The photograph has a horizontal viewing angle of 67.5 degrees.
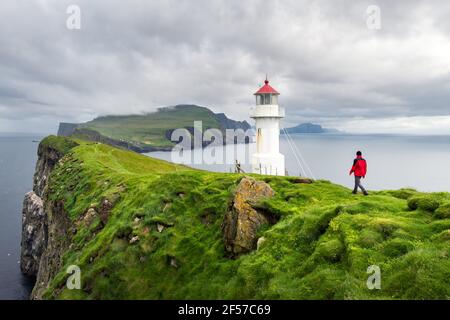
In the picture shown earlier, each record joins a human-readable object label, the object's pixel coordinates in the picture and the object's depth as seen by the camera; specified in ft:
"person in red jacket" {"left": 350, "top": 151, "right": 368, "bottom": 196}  71.20
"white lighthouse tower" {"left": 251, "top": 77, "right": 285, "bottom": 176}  153.99
